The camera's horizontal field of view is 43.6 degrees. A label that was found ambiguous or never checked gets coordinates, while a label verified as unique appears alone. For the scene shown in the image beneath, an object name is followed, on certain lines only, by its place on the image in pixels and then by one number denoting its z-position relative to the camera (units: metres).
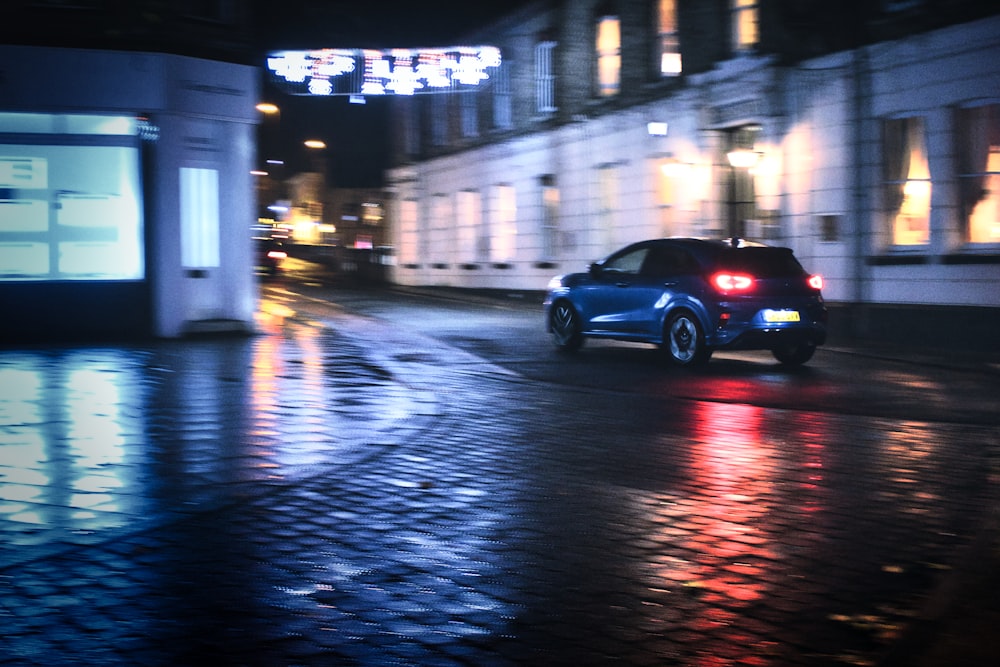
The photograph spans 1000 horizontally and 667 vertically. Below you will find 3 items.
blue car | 15.86
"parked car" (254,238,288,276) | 45.31
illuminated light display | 37.16
